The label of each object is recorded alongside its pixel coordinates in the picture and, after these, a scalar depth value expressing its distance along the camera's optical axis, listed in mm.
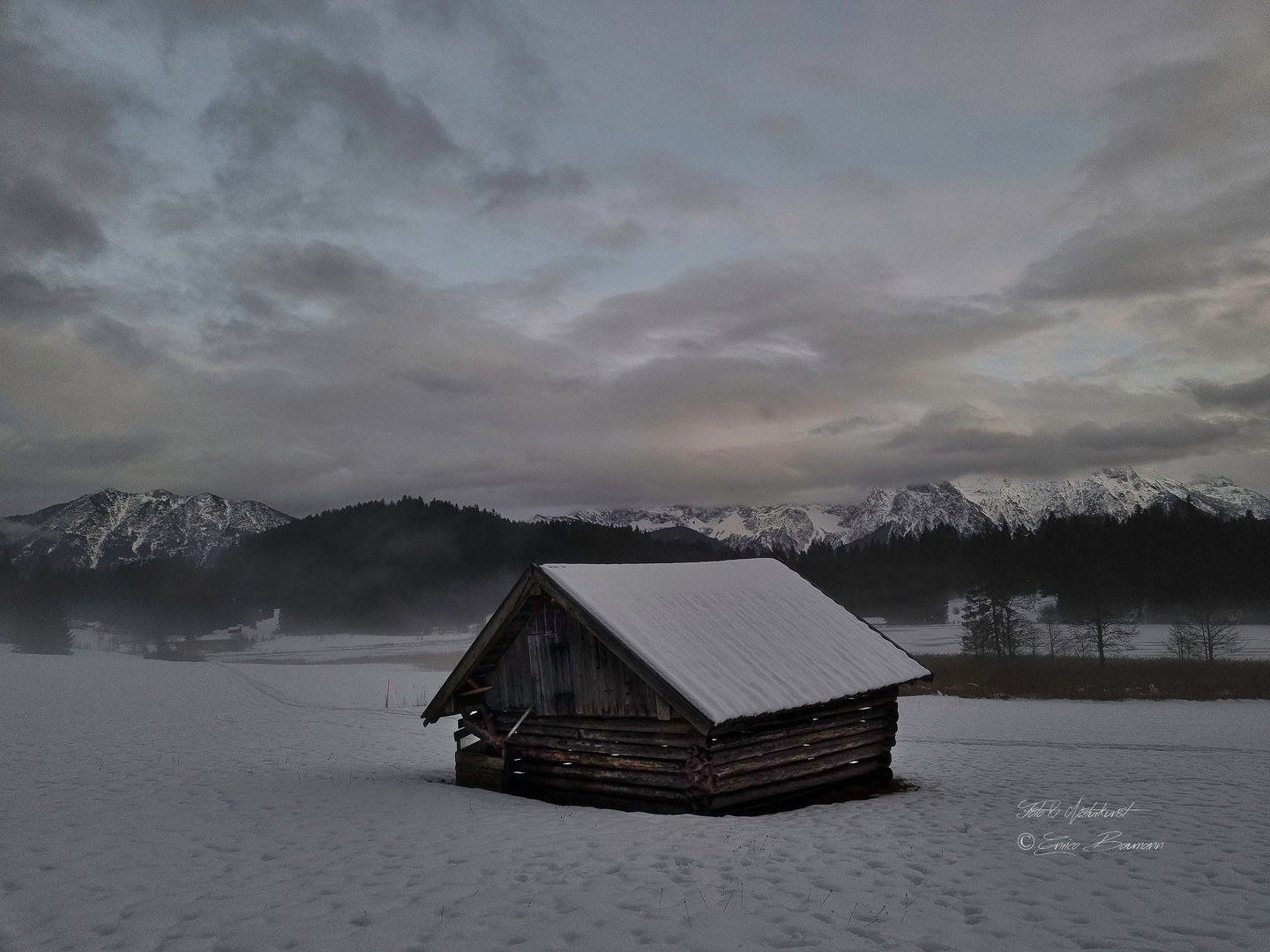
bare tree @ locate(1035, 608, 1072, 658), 70688
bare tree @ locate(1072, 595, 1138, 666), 53509
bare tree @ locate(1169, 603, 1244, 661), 51406
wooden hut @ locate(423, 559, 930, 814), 13109
